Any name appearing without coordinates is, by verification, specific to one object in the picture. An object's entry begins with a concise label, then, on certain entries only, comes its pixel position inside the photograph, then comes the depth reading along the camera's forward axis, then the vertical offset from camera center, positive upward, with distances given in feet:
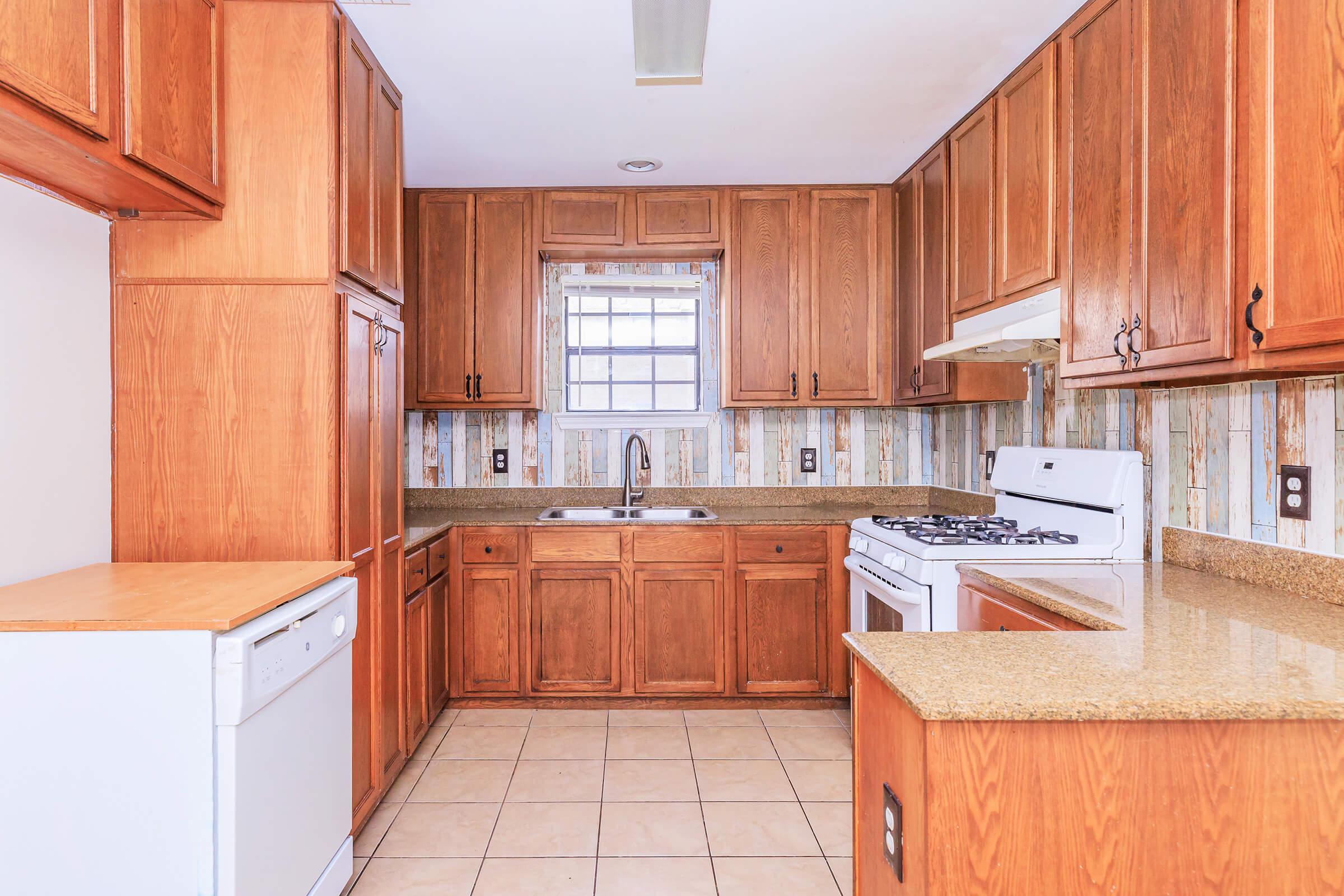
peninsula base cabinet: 3.27 -1.70
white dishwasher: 4.35 -2.10
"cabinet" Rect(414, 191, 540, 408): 11.02 +2.25
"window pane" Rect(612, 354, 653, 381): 12.28 +1.34
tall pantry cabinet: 6.17 +0.95
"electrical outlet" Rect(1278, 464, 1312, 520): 5.42 -0.39
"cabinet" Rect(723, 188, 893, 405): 11.07 +2.29
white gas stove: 6.92 -0.98
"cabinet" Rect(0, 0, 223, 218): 4.28 +2.35
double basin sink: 11.51 -1.14
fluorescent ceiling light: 6.26 +3.81
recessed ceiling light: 10.12 +4.00
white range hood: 6.89 +1.09
